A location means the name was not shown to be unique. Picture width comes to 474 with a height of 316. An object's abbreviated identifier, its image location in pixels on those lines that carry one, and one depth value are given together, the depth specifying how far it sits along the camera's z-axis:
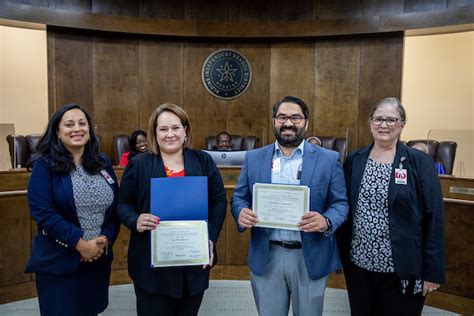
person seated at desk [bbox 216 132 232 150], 5.52
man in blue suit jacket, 1.76
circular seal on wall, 6.47
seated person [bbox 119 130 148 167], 4.80
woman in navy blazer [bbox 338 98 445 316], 1.77
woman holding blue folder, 1.71
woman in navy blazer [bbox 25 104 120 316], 1.74
